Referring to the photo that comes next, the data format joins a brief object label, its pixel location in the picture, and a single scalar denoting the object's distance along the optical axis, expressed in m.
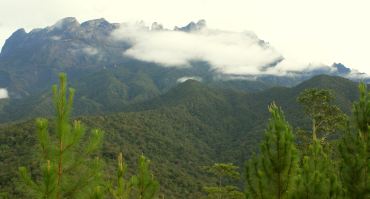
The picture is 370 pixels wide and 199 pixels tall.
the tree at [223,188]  26.57
